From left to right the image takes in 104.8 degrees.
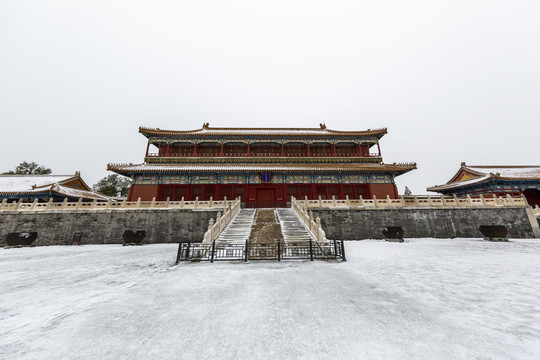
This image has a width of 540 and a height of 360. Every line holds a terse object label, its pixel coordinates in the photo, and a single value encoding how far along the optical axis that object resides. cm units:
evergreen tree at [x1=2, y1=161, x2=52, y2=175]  3766
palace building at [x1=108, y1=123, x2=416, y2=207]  2036
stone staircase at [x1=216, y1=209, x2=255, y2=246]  1023
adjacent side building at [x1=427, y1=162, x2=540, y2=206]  2055
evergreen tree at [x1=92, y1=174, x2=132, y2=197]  4103
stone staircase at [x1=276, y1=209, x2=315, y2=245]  1000
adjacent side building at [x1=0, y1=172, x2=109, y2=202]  1912
